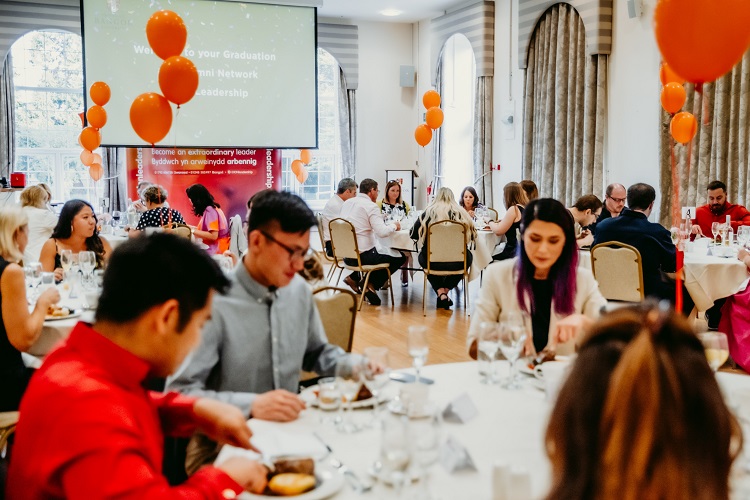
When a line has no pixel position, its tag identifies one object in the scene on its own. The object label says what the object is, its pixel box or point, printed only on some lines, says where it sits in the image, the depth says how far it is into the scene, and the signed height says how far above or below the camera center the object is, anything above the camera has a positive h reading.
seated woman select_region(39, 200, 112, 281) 4.47 -0.27
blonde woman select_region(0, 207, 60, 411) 2.82 -0.55
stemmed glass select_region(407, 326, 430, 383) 2.07 -0.44
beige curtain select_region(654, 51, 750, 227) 6.85 +0.49
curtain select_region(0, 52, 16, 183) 10.22 +0.99
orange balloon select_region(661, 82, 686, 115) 6.47 +0.86
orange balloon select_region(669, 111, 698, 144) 6.32 +0.58
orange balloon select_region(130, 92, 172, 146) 5.86 +0.61
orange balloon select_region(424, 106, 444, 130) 9.79 +1.01
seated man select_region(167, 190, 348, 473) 2.16 -0.40
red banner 10.91 +0.29
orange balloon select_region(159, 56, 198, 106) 5.86 +0.93
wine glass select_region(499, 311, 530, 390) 2.08 -0.42
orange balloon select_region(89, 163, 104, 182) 10.01 +0.27
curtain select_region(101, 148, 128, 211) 10.73 +0.21
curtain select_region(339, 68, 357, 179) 12.10 +1.11
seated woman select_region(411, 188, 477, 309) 7.02 -0.36
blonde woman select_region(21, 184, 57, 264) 6.09 -0.24
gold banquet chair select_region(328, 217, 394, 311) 7.26 -0.56
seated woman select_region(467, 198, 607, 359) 2.75 -0.35
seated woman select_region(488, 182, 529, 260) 6.77 -0.25
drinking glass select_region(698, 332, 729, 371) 1.80 -0.40
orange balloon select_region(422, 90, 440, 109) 9.86 +1.26
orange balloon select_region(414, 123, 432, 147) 10.07 +0.80
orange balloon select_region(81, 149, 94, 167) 9.86 +0.44
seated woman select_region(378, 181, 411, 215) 9.24 -0.08
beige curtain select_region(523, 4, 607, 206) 8.59 +1.03
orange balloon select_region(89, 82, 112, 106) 8.52 +1.16
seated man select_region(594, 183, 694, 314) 5.08 -0.36
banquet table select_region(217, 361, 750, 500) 1.45 -0.60
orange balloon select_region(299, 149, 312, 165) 11.61 +0.56
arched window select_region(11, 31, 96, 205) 10.60 +1.19
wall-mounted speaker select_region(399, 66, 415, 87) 12.45 +2.00
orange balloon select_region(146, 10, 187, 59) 5.85 +1.30
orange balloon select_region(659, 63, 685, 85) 5.86 +0.98
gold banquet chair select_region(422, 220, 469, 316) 6.85 -0.51
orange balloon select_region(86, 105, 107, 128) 8.60 +0.90
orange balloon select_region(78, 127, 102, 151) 8.75 +0.64
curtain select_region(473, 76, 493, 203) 10.59 +0.79
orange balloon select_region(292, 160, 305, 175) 11.53 +0.40
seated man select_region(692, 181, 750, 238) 6.52 -0.18
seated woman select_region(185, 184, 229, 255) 7.07 -0.30
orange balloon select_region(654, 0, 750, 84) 3.03 +0.67
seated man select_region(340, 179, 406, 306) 7.48 -0.43
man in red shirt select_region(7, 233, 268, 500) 1.20 -0.36
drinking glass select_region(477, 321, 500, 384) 2.09 -0.45
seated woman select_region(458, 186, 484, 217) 9.13 -0.11
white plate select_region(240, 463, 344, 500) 1.40 -0.59
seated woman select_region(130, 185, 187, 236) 6.64 -0.20
